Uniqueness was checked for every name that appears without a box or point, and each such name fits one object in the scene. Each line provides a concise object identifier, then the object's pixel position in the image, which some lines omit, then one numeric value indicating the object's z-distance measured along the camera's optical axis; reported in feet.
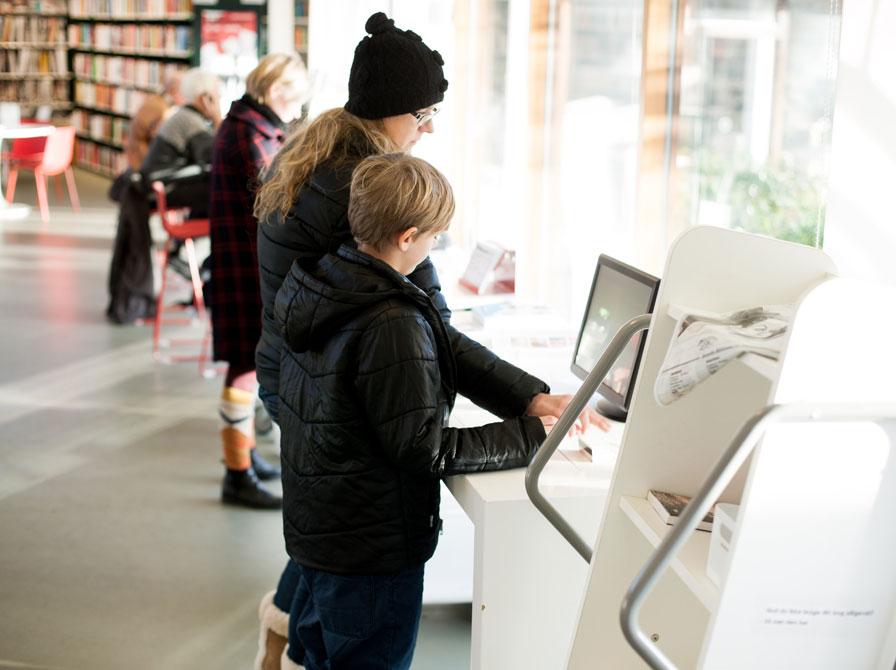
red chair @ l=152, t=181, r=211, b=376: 19.70
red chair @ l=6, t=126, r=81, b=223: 35.63
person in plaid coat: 12.27
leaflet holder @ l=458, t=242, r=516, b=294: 12.88
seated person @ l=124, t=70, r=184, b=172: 23.03
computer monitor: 8.50
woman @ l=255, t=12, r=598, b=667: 7.91
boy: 6.77
